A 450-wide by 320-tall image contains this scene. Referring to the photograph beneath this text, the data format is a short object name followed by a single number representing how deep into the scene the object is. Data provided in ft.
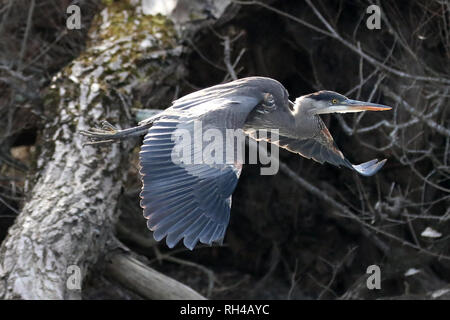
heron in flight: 24.03
